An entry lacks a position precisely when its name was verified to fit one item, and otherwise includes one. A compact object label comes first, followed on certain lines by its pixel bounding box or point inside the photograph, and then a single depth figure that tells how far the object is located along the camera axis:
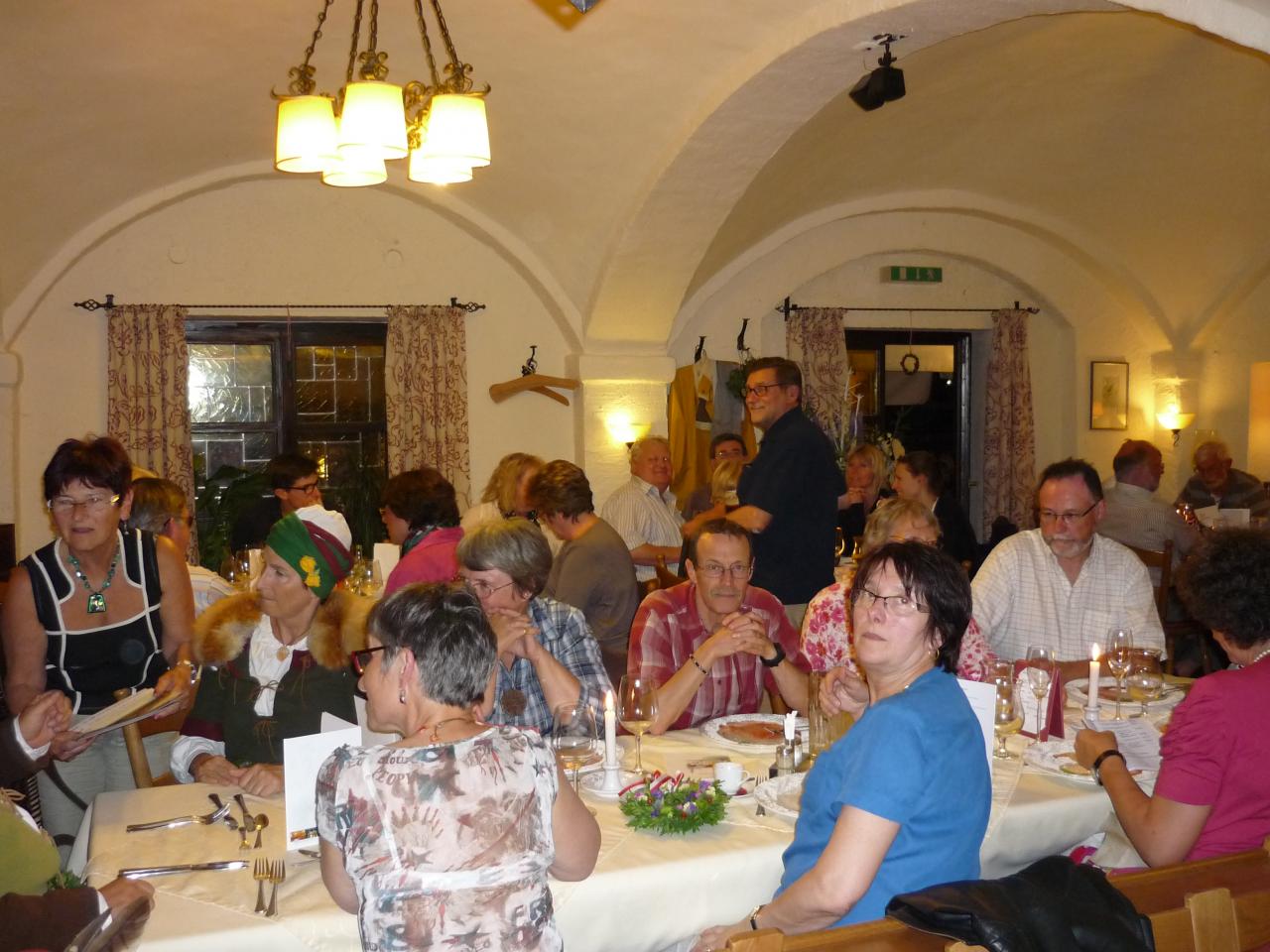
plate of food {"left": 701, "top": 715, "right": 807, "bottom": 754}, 3.12
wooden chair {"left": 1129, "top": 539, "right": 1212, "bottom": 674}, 5.85
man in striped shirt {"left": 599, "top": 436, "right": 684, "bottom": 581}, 7.27
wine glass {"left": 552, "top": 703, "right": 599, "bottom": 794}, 2.70
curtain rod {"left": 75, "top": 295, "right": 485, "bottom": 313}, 7.62
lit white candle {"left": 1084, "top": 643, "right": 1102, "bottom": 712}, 3.24
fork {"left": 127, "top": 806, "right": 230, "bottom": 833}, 2.53
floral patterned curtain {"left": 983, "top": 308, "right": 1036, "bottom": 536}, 9.74
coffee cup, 2.73
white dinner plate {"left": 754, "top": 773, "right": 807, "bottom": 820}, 2.57
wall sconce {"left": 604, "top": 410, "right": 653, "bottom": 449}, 8.29
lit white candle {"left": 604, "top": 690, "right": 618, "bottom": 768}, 2.75
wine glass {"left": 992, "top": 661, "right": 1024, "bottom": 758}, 2.86
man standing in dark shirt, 5.02
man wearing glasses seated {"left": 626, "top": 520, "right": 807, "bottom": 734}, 3.57
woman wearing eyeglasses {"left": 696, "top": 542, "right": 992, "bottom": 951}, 1.97
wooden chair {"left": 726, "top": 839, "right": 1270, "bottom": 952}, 1.74
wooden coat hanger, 8.30
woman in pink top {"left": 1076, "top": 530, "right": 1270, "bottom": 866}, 2.32
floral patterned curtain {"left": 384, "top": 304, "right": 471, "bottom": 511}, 8.23
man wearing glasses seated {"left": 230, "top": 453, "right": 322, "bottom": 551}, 6.26
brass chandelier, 3.57
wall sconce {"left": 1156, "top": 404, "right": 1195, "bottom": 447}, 10.14
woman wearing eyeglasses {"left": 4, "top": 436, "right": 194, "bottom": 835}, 3.40
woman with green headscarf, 3.02
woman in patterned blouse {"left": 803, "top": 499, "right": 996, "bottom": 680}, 3.70
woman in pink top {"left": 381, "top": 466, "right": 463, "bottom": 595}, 4.70
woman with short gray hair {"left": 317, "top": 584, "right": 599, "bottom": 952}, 1.82
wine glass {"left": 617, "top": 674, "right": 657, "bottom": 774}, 2.77
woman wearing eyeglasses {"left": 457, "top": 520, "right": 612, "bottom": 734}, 3.14
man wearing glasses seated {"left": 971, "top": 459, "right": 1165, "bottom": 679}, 3.93
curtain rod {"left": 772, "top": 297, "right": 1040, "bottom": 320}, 9.36
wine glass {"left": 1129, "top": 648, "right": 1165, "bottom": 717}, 3.31
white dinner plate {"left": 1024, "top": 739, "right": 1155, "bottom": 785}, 2.83
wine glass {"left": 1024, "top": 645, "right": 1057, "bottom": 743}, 3.09
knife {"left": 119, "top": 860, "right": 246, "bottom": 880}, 2.24
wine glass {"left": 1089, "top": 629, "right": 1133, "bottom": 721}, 3.37
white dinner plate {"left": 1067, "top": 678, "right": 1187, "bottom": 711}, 3.54
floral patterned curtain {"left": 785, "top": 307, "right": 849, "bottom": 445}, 9.34
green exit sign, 9.66
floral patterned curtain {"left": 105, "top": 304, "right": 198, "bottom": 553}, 7.65
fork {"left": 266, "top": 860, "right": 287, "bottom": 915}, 2.15
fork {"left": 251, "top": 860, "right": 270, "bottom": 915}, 2.12
